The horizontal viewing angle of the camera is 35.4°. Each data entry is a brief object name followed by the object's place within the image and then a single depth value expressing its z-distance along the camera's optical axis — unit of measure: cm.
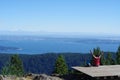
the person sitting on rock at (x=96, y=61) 1440
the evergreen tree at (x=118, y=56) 5031
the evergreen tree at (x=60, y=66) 4695
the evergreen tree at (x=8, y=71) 1399
